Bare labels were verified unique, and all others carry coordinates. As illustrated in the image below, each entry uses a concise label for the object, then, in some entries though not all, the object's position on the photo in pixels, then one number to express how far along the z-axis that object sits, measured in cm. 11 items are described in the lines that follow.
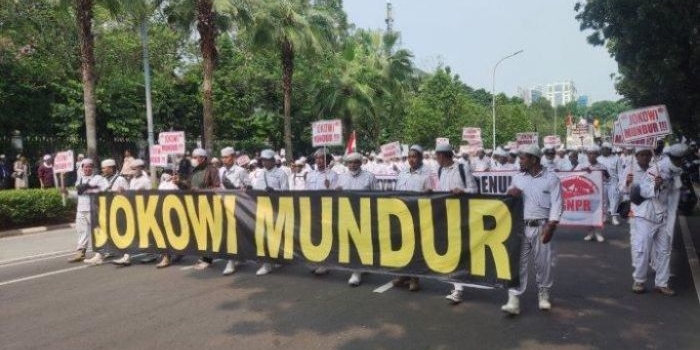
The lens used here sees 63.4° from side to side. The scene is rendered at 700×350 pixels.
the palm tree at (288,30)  2192
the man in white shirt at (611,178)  1198
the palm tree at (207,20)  1773
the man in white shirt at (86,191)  898
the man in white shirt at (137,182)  898
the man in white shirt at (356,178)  764
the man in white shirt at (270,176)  845
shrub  1326
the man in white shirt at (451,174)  665
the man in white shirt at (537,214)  573
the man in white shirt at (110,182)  909
